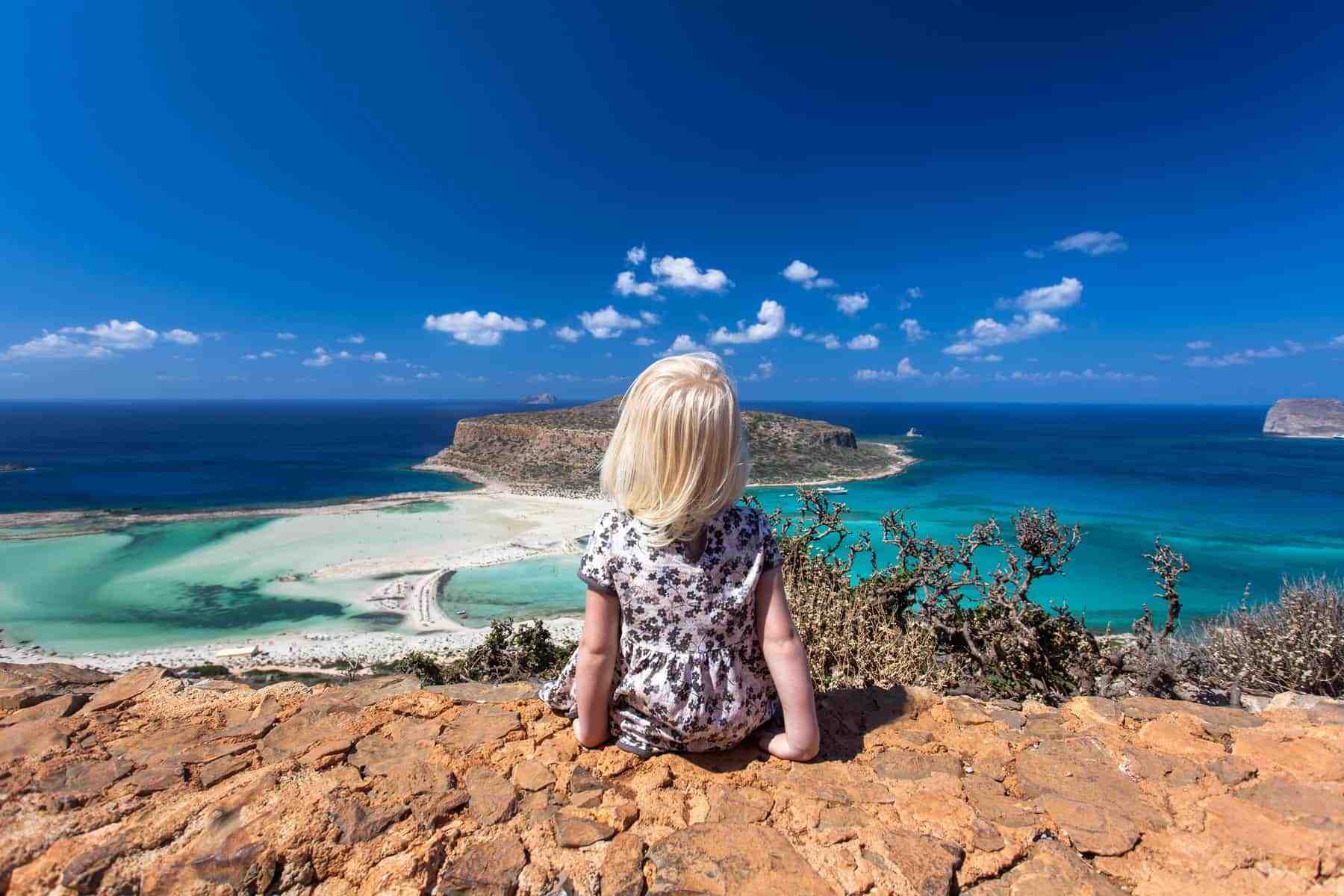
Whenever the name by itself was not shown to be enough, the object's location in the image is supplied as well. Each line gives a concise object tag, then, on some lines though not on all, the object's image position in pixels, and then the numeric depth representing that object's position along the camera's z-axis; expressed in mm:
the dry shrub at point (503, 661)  5516
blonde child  1765
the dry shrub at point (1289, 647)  4242
